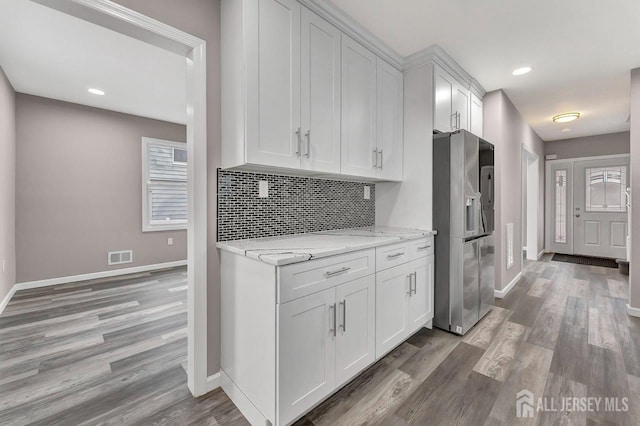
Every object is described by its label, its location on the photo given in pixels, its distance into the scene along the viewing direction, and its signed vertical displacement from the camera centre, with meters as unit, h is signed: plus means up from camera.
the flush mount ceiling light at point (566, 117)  4.23 +1.44
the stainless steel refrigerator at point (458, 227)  2.45 -0.14
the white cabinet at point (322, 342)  1.36 -0.73
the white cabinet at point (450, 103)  2.65 +1.12
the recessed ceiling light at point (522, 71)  2.97 +1.51
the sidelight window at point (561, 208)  6.12 +0.07
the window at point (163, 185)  4.61 +0.44
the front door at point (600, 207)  5.54 +0.08
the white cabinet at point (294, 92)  1.61 +0.79
